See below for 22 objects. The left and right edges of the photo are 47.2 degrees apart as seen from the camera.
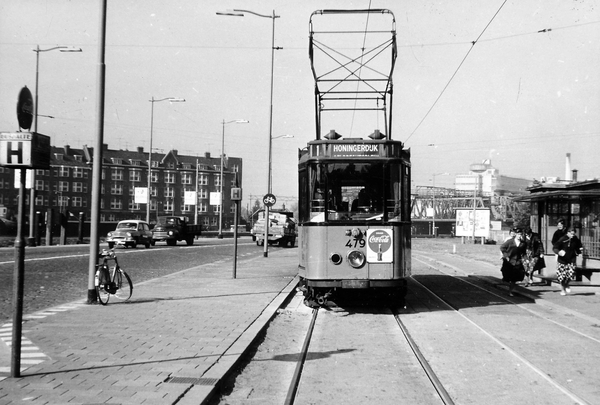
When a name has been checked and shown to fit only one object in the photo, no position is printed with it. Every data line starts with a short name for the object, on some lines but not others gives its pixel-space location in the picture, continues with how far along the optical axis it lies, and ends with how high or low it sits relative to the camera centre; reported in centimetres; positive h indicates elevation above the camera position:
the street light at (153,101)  4595 +791
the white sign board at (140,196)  7307 +227
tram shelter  1822 +31
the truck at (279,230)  5119 -80
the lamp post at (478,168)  15140 +1198
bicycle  1198 -115
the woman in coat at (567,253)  1552 -66
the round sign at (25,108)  637 +101
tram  1217 +10
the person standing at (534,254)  1846 -83
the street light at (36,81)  3448 +717
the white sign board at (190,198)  8627 +252
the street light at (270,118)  2808 +501
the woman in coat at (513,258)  1600 -83
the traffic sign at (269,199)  3119 +91
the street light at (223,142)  5805 +704
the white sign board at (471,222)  6794 +1
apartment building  10862 +574
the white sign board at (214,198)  8571 +254
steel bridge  10719 +312
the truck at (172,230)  4712 -88
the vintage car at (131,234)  3956 -102
